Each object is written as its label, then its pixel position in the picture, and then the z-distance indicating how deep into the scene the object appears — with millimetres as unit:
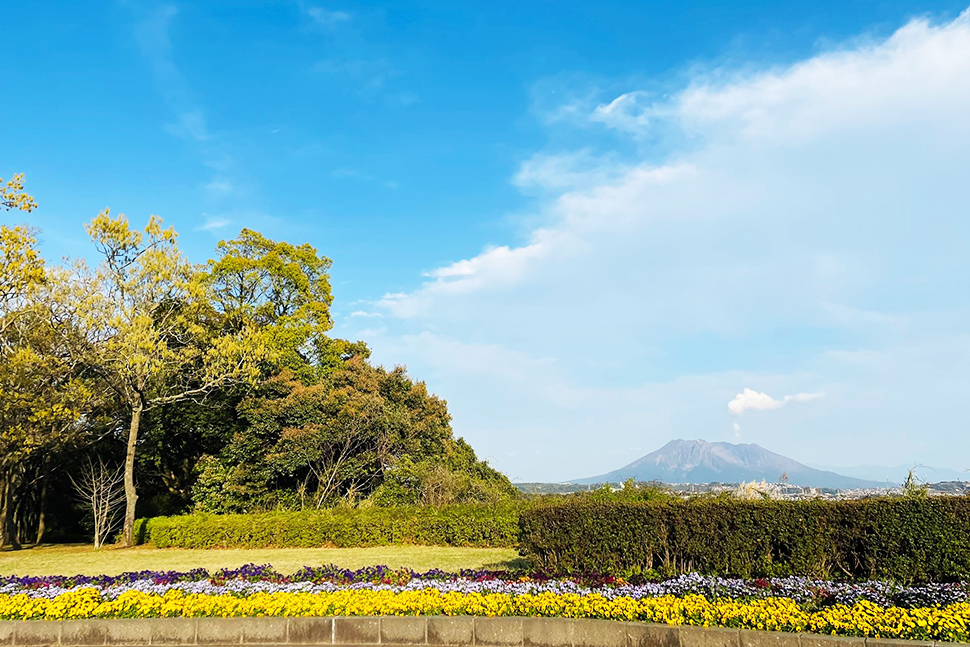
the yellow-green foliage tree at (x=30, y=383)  15702
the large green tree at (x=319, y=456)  21109
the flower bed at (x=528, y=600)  5484
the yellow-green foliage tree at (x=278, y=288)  27141
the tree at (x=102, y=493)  19828
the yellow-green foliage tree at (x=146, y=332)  18672
